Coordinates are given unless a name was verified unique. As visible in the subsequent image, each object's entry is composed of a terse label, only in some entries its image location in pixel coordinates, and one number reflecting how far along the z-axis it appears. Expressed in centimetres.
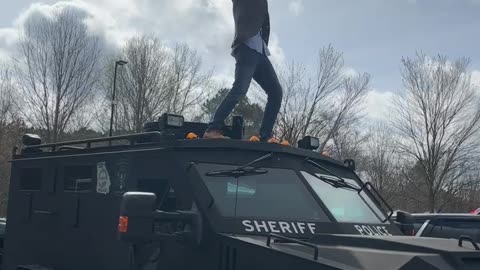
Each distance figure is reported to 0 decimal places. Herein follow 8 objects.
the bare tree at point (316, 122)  2630
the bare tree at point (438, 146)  2839
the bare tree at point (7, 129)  2986
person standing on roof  566
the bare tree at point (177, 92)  3030
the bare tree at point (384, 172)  3316
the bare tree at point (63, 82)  2798
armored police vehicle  398
